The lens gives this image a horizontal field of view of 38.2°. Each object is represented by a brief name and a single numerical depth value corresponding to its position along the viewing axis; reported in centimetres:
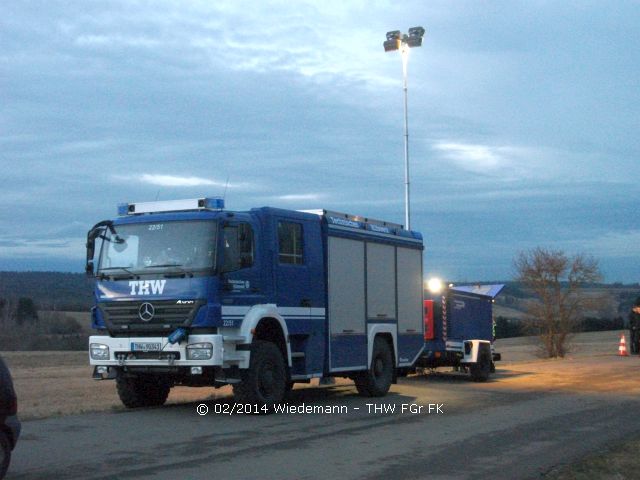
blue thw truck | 1366
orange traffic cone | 3752
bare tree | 3919
